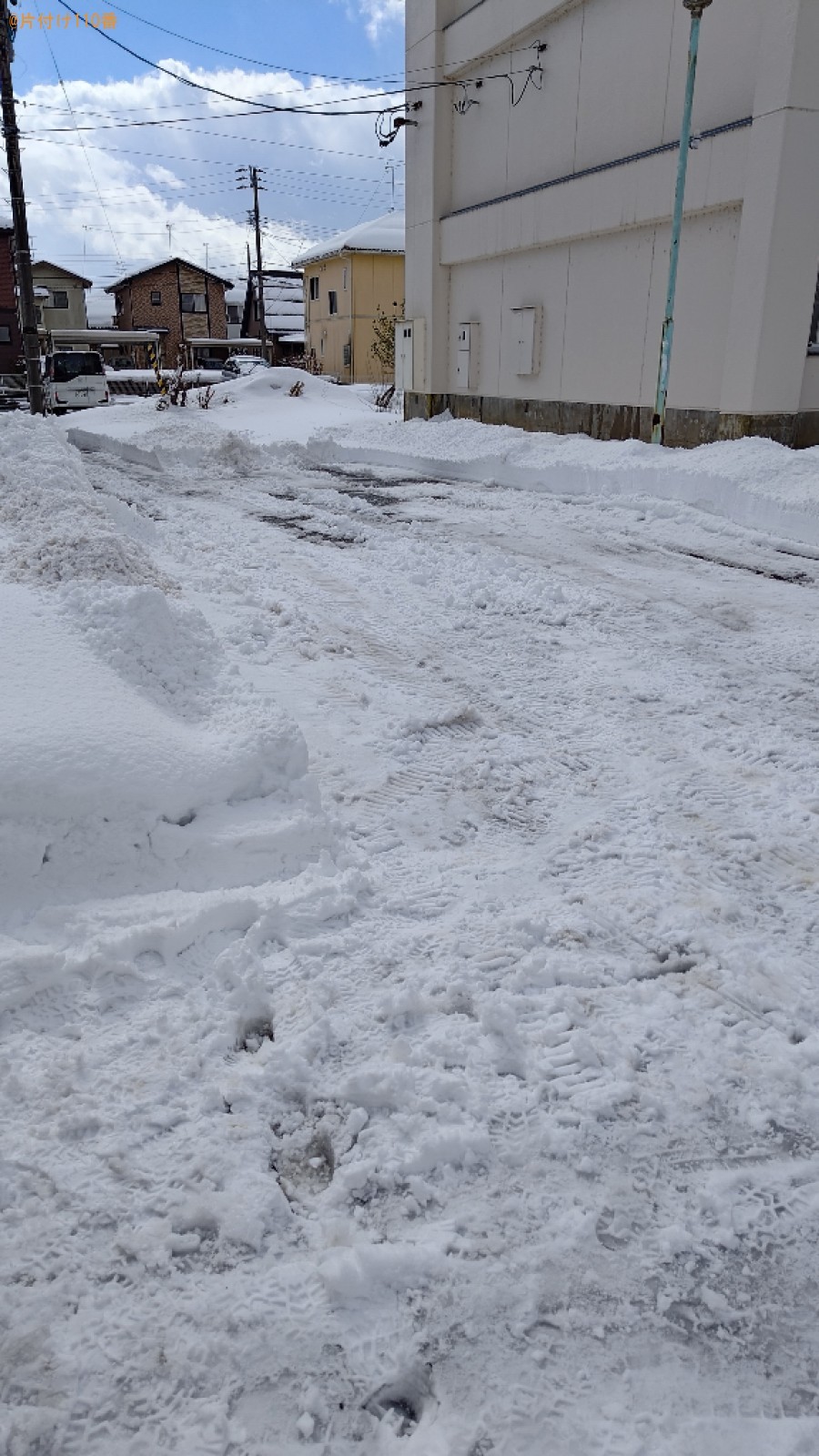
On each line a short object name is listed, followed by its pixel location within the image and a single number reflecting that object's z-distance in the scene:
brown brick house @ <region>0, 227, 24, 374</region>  34.44
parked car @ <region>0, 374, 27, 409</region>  28.68
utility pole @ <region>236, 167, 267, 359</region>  47.59
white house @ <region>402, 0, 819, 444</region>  11.09
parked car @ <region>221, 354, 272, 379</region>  41.96
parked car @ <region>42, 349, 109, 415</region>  27.75
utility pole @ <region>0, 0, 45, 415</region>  16.55
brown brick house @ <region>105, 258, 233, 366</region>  56.09
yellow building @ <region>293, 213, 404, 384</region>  36.28
